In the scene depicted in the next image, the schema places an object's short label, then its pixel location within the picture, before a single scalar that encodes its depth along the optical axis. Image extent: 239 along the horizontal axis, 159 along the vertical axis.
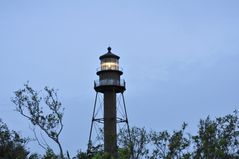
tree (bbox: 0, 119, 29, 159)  48.88
